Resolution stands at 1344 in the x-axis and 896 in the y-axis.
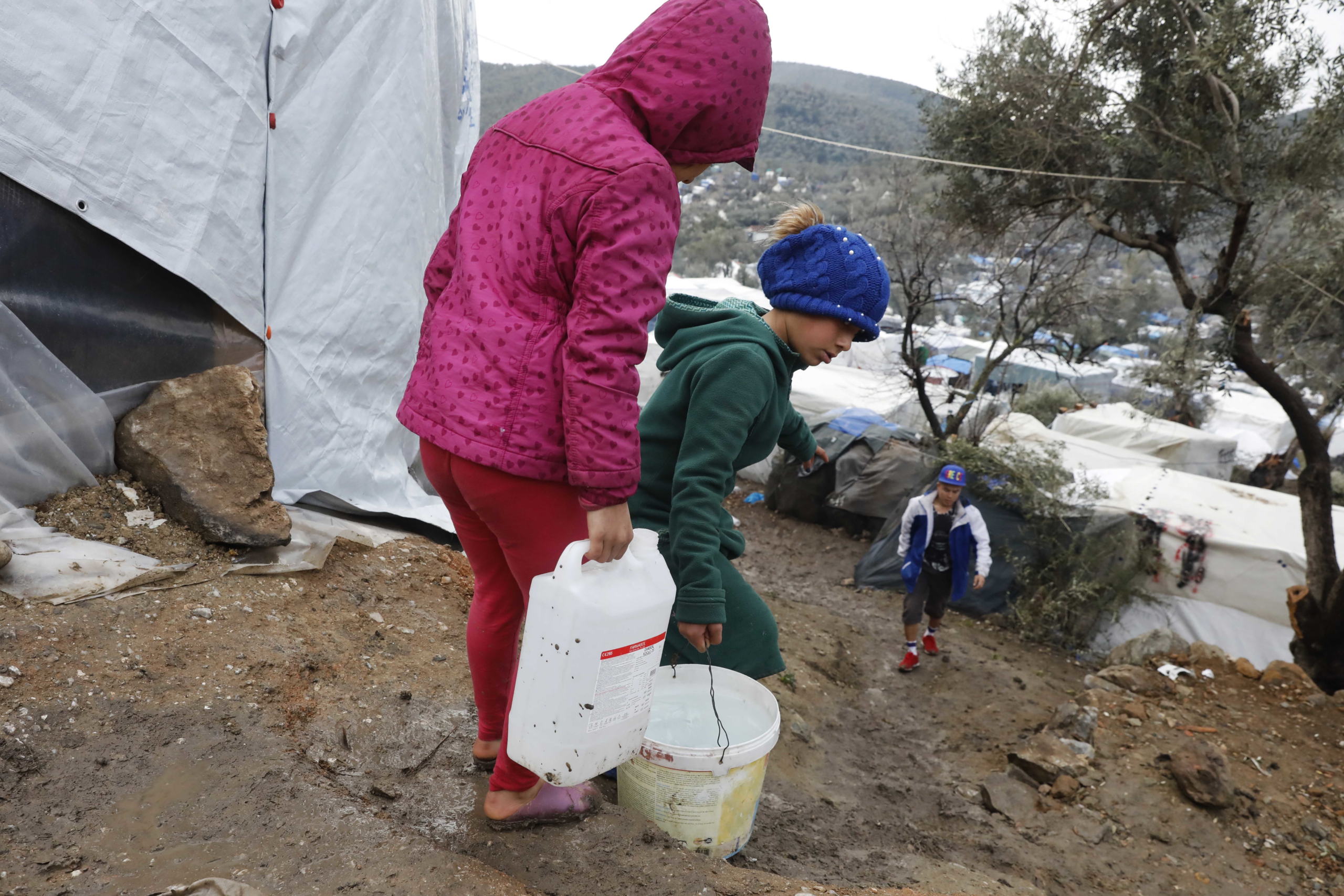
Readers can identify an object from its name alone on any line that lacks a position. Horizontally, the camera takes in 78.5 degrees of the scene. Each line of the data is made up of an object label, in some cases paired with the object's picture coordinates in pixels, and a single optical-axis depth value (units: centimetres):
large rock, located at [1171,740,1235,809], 352
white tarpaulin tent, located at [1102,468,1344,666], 732
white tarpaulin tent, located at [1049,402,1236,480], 1432
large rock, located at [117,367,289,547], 307
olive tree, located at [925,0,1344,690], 541
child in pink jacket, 138
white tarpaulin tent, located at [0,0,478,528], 288
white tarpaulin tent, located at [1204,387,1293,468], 1808
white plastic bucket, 190
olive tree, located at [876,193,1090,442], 915
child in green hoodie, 184
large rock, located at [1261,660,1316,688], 509
